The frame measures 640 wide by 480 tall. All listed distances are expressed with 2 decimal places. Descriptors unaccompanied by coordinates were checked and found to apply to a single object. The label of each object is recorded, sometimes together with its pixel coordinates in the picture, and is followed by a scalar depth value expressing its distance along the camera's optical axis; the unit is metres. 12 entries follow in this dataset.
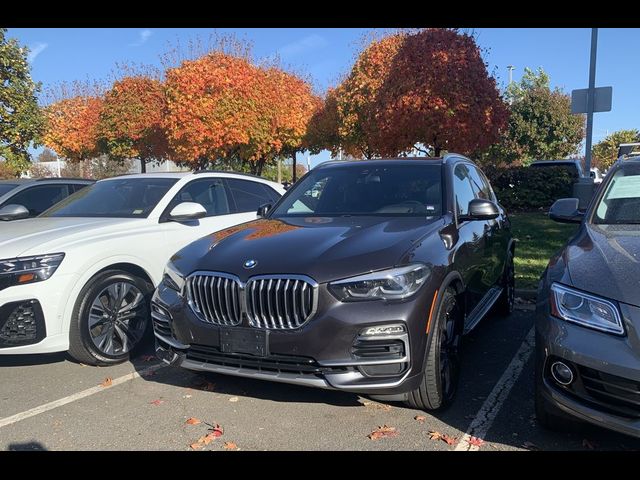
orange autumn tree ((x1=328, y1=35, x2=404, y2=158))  20.73
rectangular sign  12.14
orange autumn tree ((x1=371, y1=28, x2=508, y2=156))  14.62
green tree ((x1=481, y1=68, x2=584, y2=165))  34.72
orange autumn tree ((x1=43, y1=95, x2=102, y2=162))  28.17
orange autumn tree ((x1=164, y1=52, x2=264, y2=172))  19.88
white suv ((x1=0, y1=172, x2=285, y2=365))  4.12
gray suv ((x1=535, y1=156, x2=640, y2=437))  2.55
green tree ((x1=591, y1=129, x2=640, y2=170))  52.97
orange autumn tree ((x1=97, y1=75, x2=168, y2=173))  24.91
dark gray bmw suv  3.07
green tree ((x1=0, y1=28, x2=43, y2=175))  13.96
